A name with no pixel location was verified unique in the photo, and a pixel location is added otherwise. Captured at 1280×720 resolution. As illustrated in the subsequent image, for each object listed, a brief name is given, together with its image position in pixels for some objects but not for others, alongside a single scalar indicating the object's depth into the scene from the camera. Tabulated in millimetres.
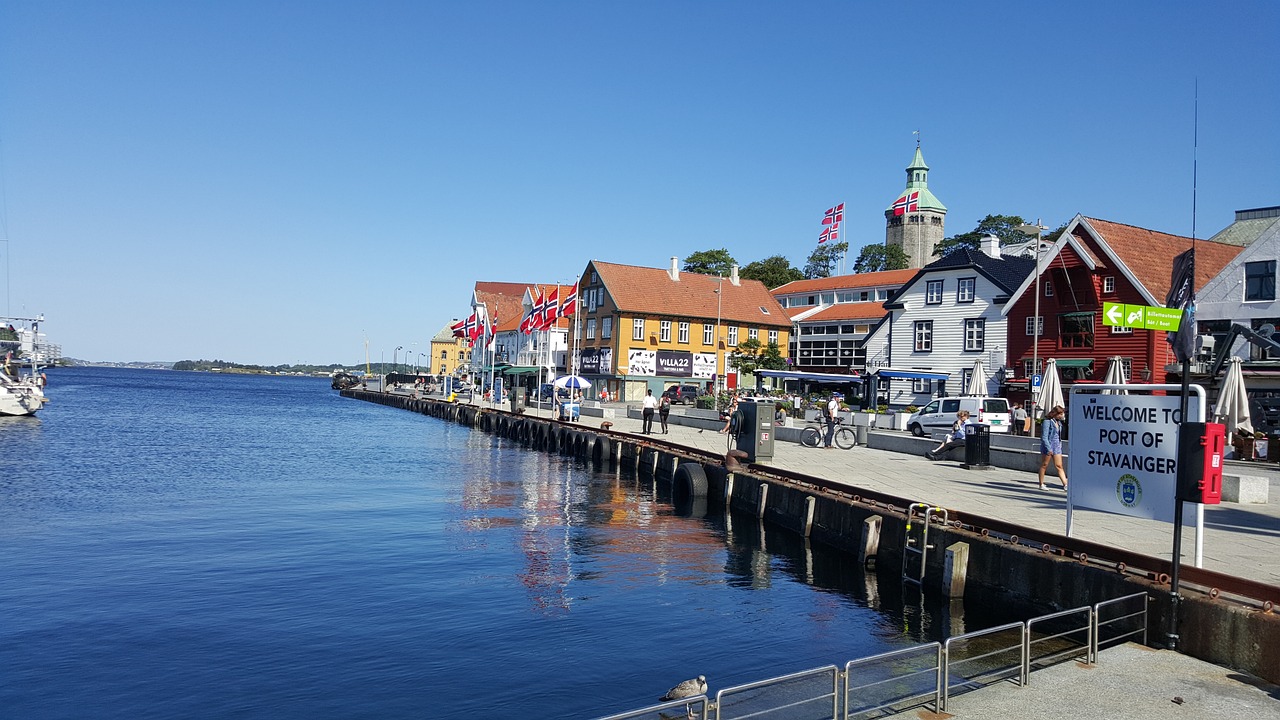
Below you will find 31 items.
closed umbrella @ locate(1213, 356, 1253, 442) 23422
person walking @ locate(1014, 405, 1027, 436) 35938
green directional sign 11688
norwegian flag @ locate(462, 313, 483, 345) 68500
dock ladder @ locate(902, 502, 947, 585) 15703
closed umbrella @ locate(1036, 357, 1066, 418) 24461
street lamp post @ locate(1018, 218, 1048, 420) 36075
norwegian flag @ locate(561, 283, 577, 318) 50656
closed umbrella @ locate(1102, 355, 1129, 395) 24547
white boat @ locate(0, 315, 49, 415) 61750
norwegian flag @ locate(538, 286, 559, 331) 50375
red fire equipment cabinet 9508
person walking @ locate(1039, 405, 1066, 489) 20031
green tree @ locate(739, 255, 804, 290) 108188
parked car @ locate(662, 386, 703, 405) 64750
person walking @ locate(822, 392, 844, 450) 32438
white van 36438
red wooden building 42062
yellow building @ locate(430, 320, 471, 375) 162750
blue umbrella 53094
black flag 9445
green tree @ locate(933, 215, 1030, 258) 104312
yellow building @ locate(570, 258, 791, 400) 74250
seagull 9648
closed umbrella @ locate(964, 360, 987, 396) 38656
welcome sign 10836
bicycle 32438
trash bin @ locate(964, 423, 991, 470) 24938
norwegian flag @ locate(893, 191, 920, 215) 129875
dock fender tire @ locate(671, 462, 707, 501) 26781
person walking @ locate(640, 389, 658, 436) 39312
